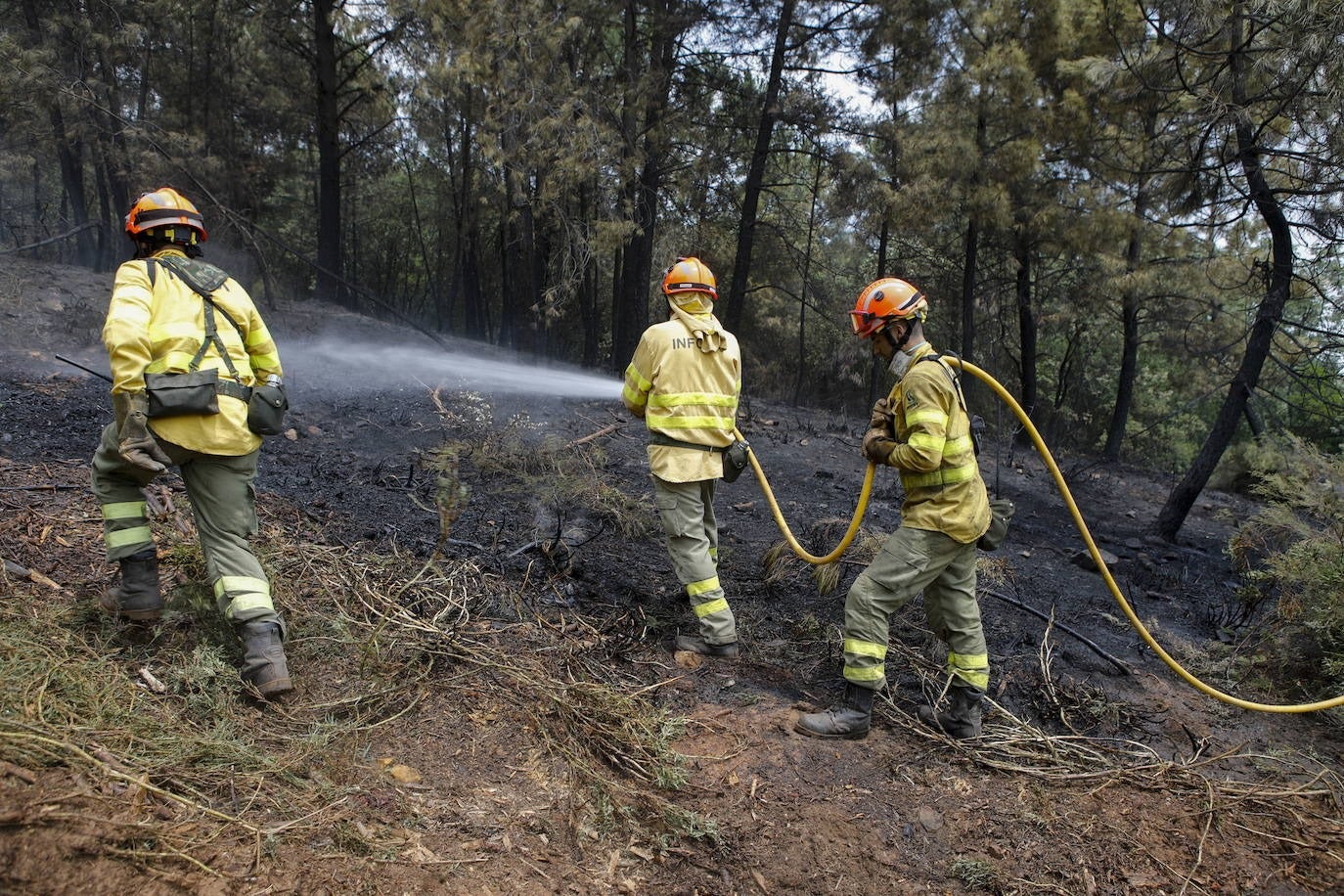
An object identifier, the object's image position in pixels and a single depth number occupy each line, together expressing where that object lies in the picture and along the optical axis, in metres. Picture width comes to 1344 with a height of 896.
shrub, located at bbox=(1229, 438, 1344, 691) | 4.43
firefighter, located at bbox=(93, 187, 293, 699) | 3.04
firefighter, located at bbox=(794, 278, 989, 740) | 3.42
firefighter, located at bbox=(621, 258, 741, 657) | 4.14
